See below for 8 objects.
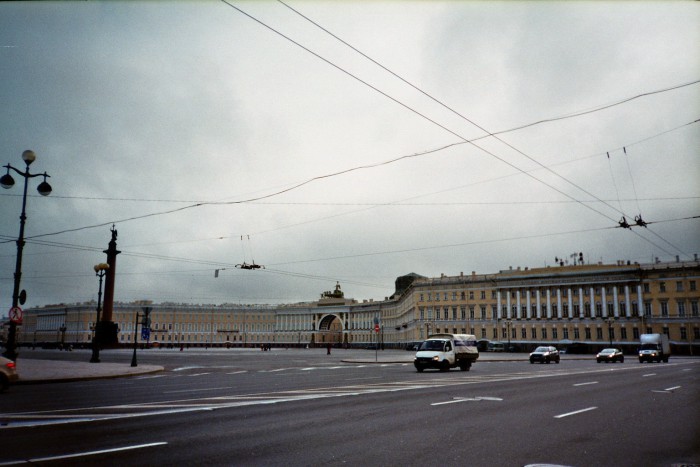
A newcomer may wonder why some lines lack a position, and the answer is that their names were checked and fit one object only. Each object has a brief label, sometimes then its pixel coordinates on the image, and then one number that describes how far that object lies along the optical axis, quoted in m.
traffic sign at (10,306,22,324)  22.89
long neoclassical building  95.69
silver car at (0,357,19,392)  17.28
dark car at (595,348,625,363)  51.53
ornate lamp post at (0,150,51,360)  23.02
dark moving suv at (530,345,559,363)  48.00
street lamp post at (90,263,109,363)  35.81
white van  29.44
